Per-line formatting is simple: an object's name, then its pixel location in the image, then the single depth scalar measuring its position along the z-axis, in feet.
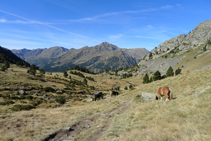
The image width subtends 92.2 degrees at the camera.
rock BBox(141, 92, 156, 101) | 67.22
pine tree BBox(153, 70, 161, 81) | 258.41
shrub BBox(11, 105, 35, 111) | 75.13
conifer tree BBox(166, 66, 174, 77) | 288.65
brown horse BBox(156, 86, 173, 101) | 49.94
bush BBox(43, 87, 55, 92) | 161.50
